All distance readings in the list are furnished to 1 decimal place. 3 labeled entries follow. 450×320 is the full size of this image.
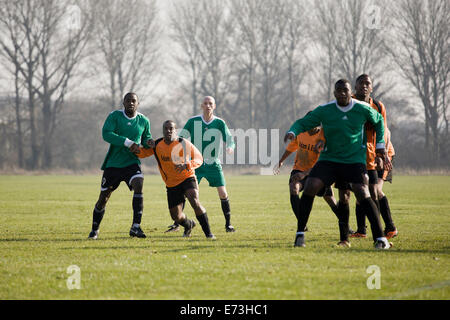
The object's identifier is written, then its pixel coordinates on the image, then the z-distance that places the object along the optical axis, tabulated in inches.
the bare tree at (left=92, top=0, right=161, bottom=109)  2112.5
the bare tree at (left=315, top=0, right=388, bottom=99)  1989.4
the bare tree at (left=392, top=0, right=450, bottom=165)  1924.2
